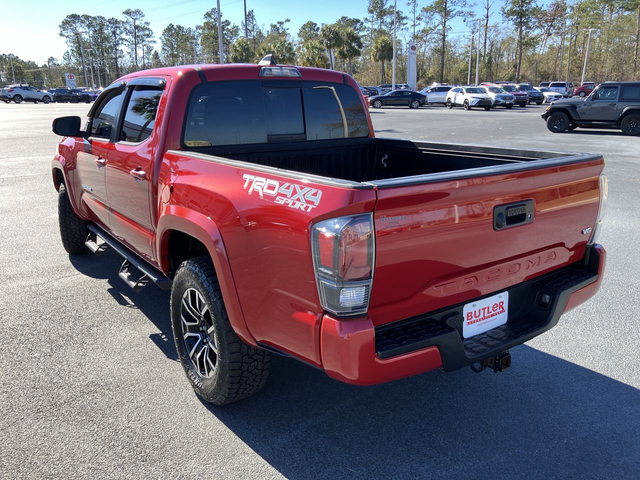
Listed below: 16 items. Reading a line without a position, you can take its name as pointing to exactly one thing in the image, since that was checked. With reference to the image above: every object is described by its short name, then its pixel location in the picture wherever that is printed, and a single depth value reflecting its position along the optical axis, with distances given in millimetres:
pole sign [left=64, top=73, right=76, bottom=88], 83562
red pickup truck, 2100
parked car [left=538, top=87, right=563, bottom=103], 44800
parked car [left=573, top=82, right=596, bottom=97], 41469
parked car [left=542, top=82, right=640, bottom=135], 18422
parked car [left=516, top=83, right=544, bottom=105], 43906
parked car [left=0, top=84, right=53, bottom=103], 56438
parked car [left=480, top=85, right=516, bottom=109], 37000
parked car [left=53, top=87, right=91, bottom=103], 59188
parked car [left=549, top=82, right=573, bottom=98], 46619
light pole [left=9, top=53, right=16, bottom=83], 111138
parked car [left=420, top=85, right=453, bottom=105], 42169
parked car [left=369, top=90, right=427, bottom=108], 40375
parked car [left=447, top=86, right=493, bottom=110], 36938
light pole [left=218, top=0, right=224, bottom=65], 35094
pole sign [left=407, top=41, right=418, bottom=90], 59694
